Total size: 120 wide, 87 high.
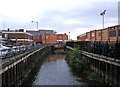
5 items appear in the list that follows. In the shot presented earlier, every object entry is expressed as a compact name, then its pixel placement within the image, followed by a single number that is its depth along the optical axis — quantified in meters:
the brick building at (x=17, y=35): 42.20
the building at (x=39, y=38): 46.57
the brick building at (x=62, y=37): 57.56
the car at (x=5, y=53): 7.91
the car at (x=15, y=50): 9.78
